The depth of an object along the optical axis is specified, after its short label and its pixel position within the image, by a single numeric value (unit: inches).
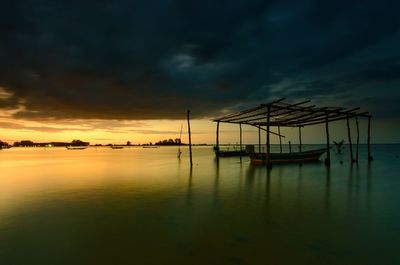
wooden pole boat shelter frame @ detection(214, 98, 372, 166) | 700.7
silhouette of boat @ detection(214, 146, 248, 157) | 1657.2
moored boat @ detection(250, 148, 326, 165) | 1036.5
